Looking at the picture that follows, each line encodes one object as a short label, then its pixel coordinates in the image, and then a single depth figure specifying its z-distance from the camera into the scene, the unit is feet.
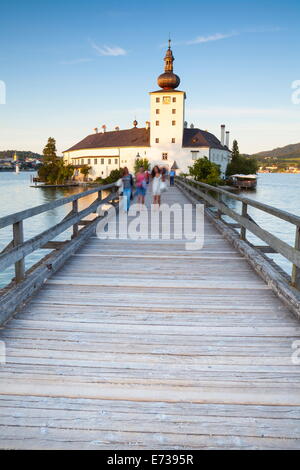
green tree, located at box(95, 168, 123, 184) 222.89
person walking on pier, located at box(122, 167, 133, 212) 39.81
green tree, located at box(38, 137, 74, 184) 315.58
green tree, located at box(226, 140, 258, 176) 292.16
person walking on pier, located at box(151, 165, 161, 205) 40.99
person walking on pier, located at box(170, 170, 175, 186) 98.82
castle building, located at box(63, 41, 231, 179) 229.66
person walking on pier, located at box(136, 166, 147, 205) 41.50
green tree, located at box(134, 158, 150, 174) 219.57
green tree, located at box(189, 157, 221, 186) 211.12
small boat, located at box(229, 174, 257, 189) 269.85
